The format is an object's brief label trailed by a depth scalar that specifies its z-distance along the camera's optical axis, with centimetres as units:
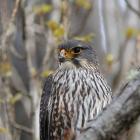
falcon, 933
